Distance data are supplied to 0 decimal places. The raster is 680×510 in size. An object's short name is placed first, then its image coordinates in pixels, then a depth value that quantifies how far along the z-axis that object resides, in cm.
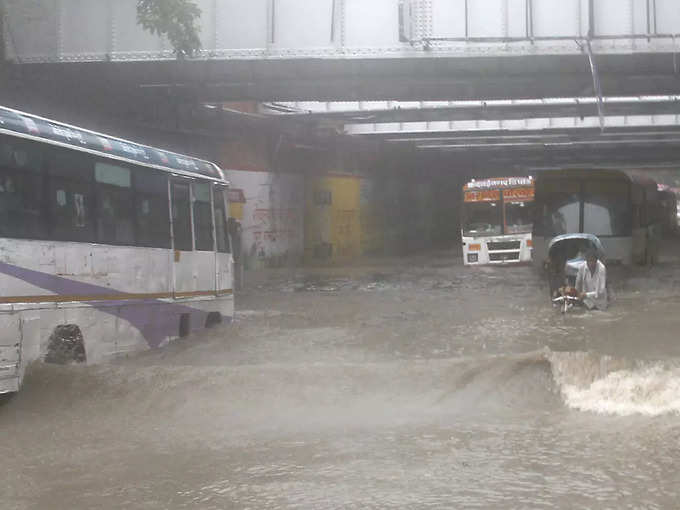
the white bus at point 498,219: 3253
